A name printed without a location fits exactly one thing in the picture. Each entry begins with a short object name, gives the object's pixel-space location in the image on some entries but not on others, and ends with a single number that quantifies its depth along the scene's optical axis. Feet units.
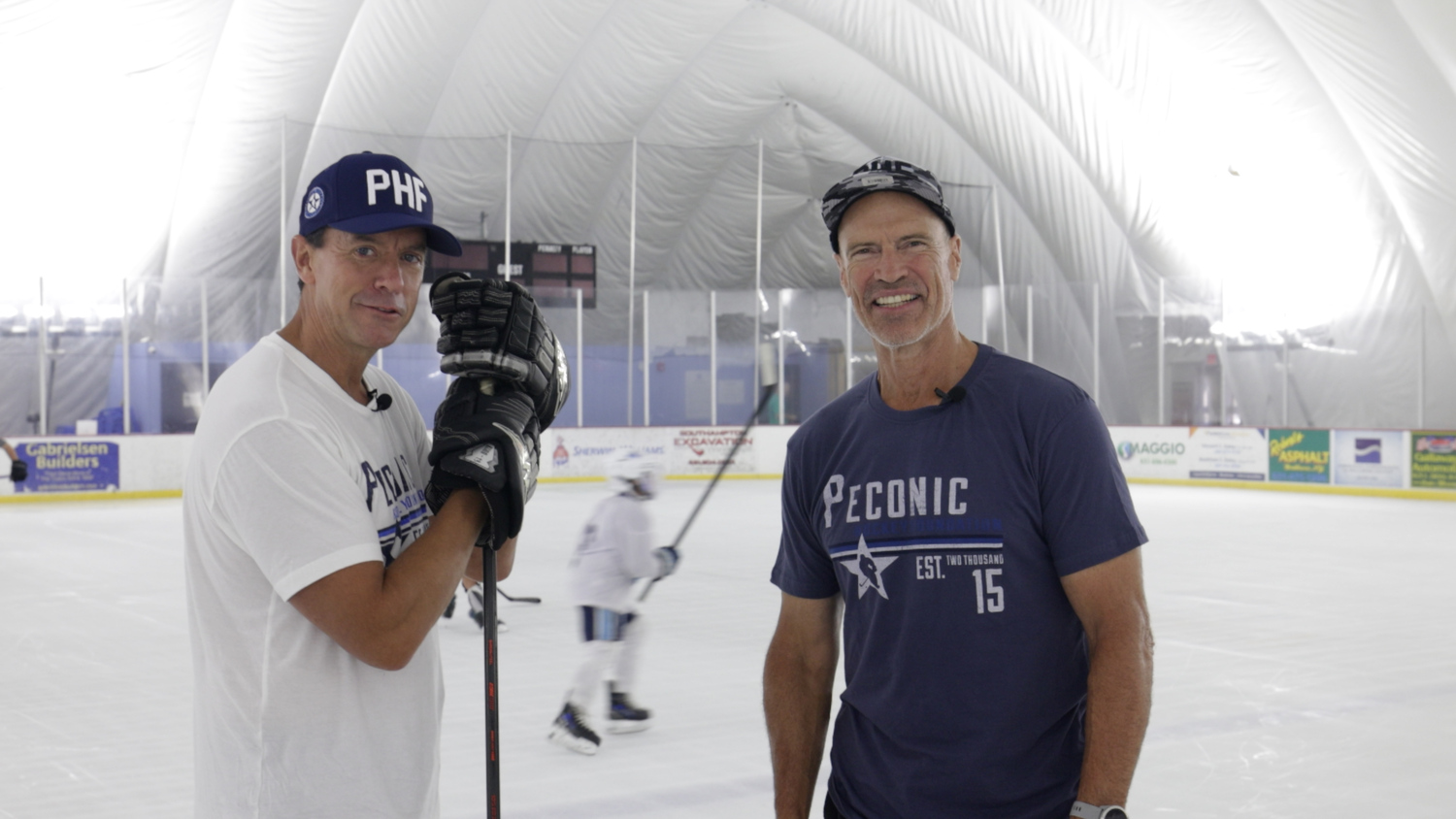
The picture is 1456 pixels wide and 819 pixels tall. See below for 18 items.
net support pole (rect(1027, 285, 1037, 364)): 83.71
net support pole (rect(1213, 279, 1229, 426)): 71.56
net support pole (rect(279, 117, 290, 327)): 63.67
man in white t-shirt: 5.65
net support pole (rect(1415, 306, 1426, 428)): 64.75
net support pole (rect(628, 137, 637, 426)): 74.18
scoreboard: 69.72
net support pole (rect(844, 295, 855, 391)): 78.38
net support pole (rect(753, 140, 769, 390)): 76.24
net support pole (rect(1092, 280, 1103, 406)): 79.15
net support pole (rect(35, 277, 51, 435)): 59.88
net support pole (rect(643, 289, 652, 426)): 74.28
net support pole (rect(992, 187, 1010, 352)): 83.12
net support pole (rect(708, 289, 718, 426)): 75.41
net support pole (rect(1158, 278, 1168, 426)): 74.49
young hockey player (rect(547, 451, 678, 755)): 18.30
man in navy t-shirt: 5.84
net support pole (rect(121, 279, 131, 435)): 61.93
